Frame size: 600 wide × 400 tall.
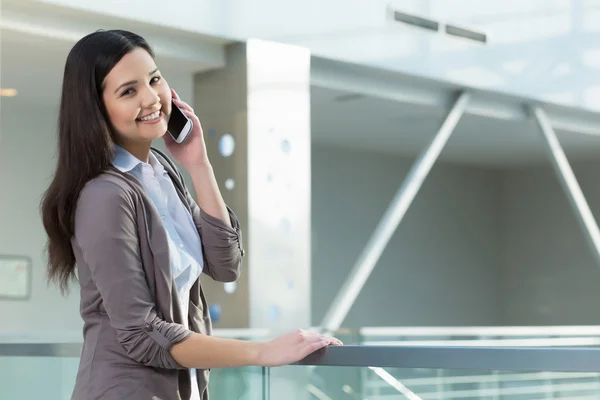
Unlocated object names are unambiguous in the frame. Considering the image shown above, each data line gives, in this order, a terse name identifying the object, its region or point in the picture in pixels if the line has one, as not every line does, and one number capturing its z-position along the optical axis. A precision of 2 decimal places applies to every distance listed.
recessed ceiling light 10.41
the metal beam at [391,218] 9.86
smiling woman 1.91
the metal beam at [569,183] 12.11
